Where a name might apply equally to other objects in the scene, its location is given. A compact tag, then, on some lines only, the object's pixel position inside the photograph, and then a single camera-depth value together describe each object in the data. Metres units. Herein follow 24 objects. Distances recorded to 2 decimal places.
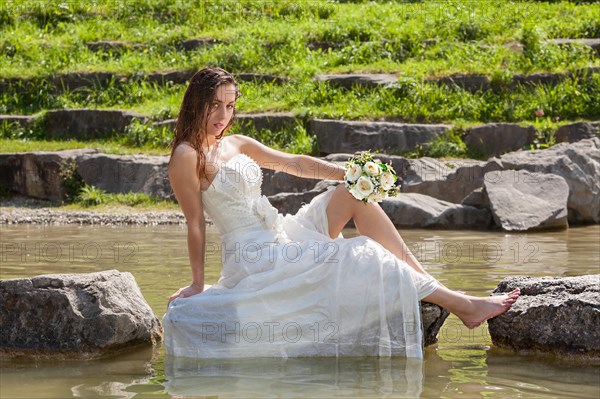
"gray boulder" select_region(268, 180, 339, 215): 12.29
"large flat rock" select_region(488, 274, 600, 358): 5.54
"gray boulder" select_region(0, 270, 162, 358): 5.65
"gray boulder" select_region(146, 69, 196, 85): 16.98
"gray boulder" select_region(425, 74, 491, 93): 15.36
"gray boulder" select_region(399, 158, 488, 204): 12.59
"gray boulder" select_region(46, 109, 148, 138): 15.78
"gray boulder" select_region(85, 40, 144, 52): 18.31
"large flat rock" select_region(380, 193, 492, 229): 11.88
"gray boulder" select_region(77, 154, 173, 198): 13.80
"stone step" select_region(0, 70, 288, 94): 17.03
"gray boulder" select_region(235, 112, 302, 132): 15.00
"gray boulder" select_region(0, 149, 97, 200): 14.09
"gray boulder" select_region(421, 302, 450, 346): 5.77
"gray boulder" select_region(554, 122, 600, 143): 13.72
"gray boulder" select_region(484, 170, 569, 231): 11.59
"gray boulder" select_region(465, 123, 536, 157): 13.88
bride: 5.58
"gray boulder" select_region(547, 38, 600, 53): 16.22
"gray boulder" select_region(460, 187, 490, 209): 12.02
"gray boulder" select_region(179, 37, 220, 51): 18.16
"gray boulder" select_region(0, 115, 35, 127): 15.96
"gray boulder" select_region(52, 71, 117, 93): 17.08
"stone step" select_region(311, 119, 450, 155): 13.97
